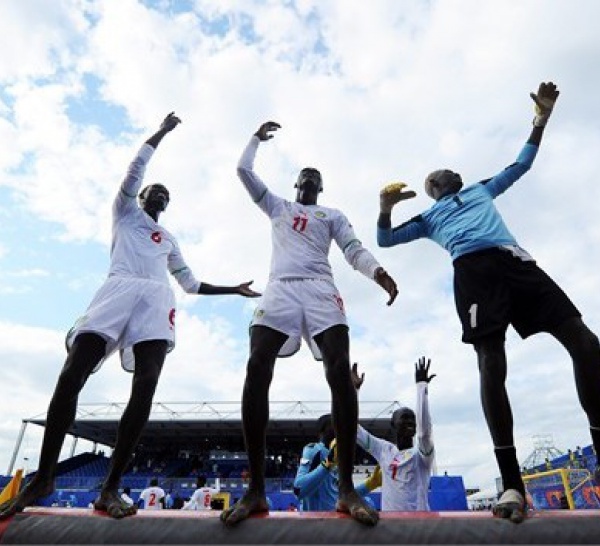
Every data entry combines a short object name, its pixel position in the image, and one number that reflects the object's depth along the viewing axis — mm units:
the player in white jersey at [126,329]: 2984
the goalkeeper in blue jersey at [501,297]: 2730
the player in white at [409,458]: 4660
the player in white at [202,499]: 11398
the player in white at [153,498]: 12016
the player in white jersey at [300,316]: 2785
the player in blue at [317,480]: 4765
